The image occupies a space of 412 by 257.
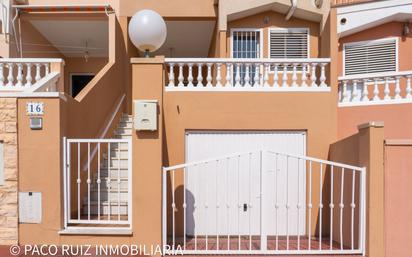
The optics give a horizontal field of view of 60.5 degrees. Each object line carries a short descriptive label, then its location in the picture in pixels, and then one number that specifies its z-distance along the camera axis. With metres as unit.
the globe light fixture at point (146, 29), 5.46
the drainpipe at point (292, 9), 8.74
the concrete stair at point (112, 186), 6.44
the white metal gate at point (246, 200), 6.65
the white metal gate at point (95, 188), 5.56
